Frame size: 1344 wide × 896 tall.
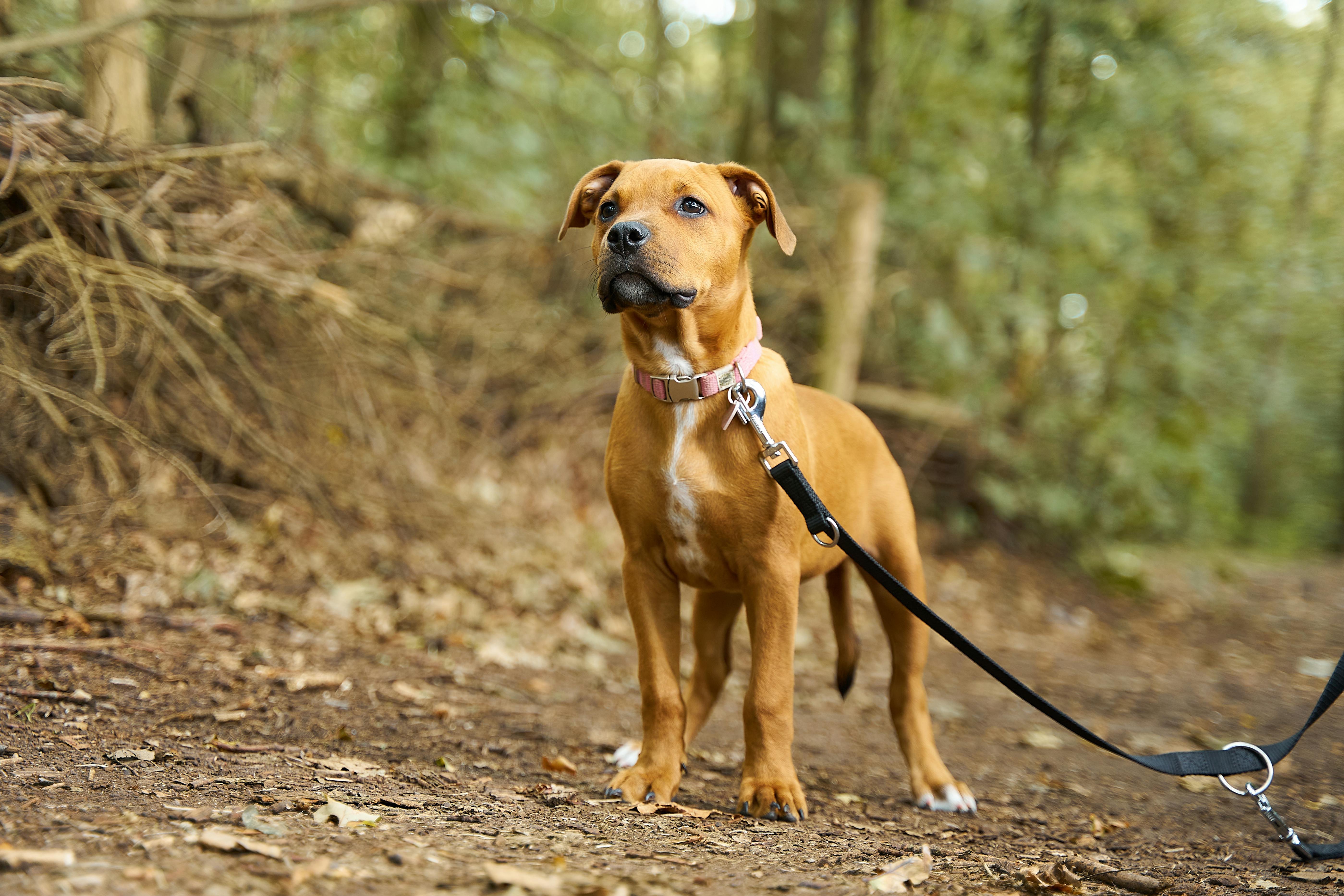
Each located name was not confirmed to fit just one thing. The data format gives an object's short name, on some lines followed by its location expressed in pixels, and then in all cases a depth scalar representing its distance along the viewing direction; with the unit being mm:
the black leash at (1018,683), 2877
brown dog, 3033
